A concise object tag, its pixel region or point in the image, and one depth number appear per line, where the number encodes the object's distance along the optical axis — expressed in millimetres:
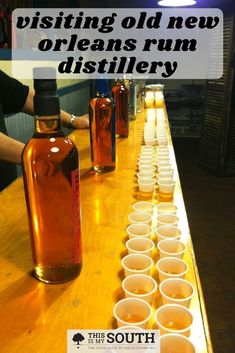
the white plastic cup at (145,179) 1160
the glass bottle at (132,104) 2569
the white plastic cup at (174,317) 599
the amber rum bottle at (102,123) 1330
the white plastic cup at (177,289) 663
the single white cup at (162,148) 1535
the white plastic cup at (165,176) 1177
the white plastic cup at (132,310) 609
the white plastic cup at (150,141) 1716
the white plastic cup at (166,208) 998
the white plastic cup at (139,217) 930
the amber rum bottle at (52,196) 685
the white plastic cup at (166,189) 1114
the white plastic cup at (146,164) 1312
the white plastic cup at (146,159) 1365
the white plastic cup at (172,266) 722
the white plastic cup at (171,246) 787
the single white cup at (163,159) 1358
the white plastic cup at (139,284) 668
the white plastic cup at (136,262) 729
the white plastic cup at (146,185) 1133
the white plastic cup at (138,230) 855
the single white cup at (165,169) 1262
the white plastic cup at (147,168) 1280
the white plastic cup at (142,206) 1007
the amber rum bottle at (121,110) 1967
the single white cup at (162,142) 1673
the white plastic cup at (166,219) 900
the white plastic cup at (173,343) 545
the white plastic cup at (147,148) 1562
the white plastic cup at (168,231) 848
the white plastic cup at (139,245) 794
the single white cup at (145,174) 1229
